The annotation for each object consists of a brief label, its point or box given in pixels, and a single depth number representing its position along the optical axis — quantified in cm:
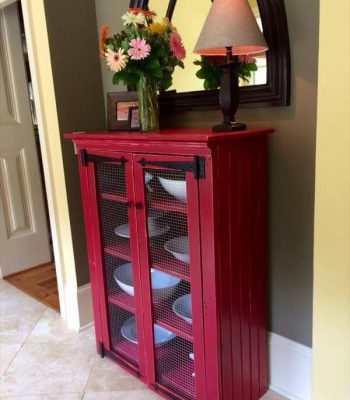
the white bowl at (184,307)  150
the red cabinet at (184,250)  133
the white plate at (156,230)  149
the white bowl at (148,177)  148
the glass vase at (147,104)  161
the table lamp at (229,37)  122
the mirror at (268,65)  138
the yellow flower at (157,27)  152
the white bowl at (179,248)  143
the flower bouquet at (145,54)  151
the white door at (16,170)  293
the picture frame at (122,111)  176
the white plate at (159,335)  163
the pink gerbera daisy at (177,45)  154
